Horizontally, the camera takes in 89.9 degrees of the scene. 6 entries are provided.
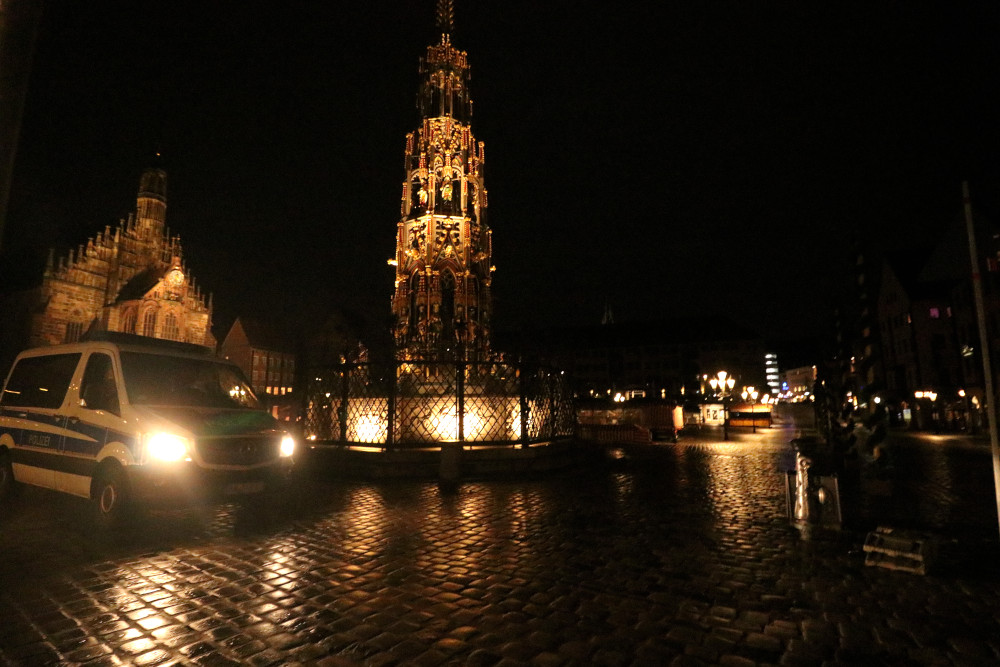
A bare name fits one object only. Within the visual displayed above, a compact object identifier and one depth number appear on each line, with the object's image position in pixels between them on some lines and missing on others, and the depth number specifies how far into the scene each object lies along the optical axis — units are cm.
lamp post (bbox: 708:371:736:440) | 2720
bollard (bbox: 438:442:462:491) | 1170
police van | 664
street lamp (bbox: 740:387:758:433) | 5641
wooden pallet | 518
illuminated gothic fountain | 1312
